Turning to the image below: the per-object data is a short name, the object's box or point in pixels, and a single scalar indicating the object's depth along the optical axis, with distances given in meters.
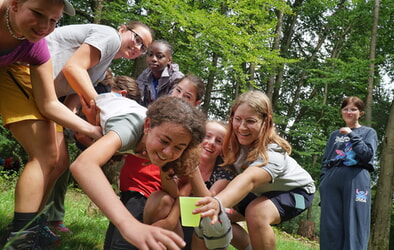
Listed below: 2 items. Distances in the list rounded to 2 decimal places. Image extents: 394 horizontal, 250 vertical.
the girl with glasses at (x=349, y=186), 3.82
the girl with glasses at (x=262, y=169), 2.38
